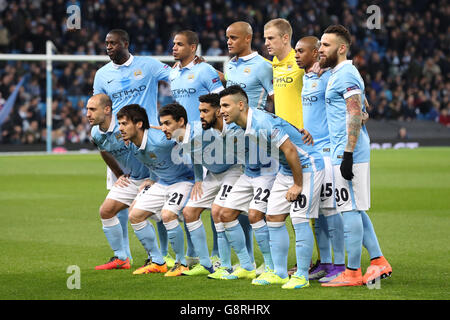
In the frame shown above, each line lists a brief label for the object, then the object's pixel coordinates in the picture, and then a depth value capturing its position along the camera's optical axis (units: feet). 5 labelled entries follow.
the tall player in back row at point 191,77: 53.78
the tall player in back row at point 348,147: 44.65
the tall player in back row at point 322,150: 47.42
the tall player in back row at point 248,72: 52.01
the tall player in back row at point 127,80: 56.65
